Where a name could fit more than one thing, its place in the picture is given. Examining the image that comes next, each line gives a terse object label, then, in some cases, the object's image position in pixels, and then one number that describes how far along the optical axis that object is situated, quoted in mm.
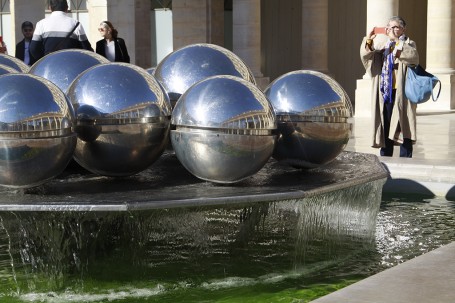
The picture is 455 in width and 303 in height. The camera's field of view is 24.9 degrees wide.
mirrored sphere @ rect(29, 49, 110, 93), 7711
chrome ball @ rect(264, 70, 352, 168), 7328
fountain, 6301
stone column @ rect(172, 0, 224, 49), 32125
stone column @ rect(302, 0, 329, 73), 30609
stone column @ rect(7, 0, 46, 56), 24250
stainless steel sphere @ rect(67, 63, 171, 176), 6770
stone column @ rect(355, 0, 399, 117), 23828
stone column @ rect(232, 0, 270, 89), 29781
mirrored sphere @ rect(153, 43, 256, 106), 7668
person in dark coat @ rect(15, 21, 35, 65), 13859
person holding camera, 11711
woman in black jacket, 12812
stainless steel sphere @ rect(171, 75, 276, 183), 6574
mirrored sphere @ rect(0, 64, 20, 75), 7800
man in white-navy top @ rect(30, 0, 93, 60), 10922
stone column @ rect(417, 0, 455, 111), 26609
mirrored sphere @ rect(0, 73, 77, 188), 6285
